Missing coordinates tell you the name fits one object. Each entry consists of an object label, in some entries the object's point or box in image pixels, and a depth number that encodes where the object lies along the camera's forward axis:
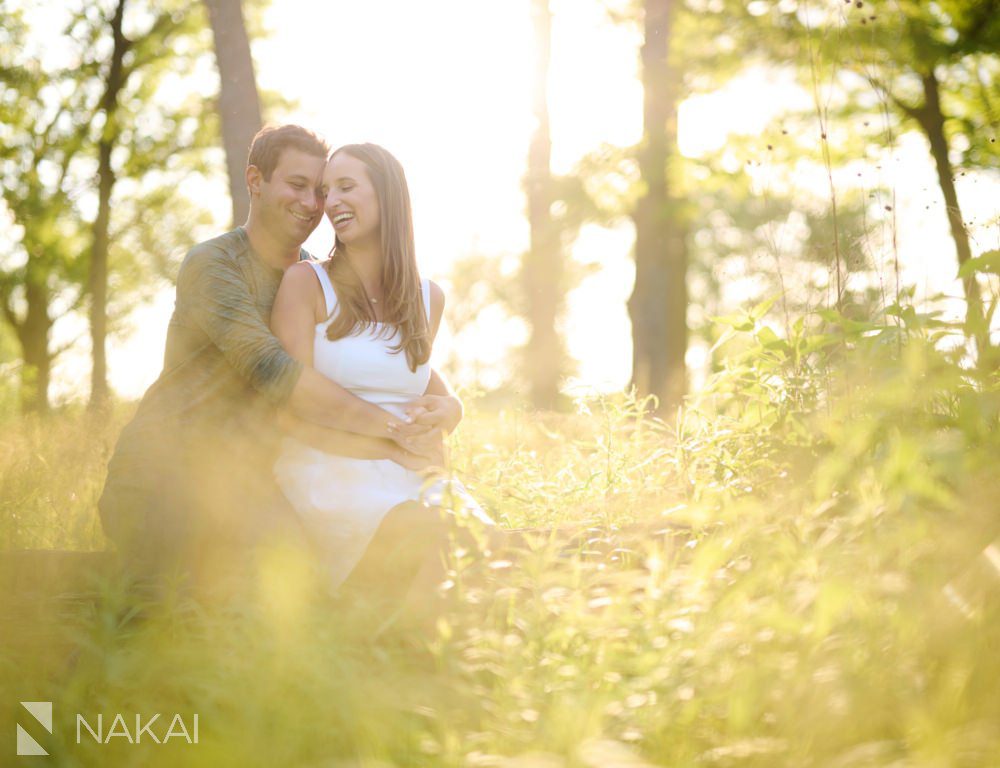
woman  3.27
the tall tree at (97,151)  14.03
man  3.29
